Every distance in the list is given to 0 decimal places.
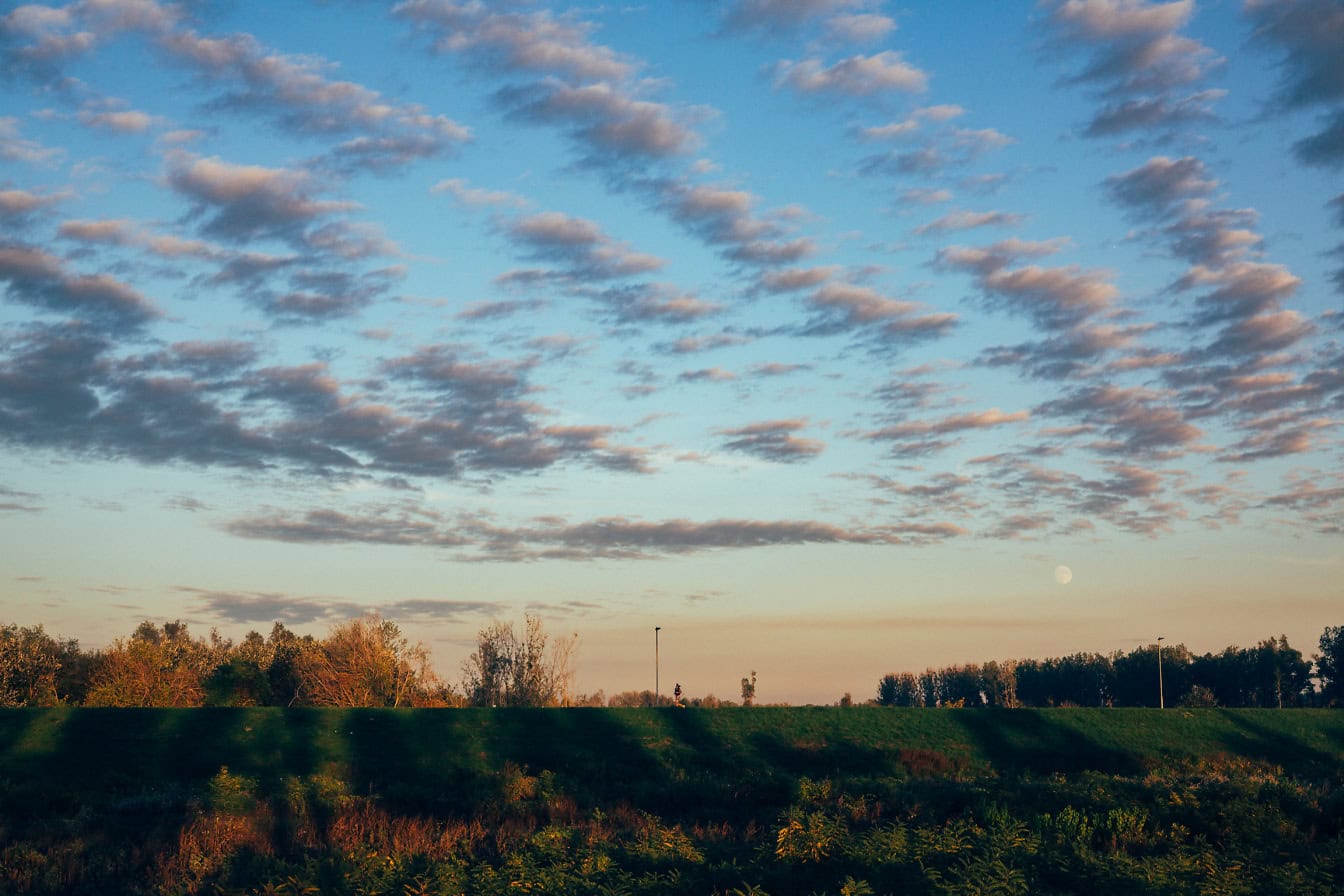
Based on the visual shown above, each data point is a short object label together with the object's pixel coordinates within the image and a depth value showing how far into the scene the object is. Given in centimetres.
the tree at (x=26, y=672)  6769
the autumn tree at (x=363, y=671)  6656
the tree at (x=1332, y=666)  12681
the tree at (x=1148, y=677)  13350
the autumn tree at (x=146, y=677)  6259
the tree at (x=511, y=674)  7475
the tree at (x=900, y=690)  18462
